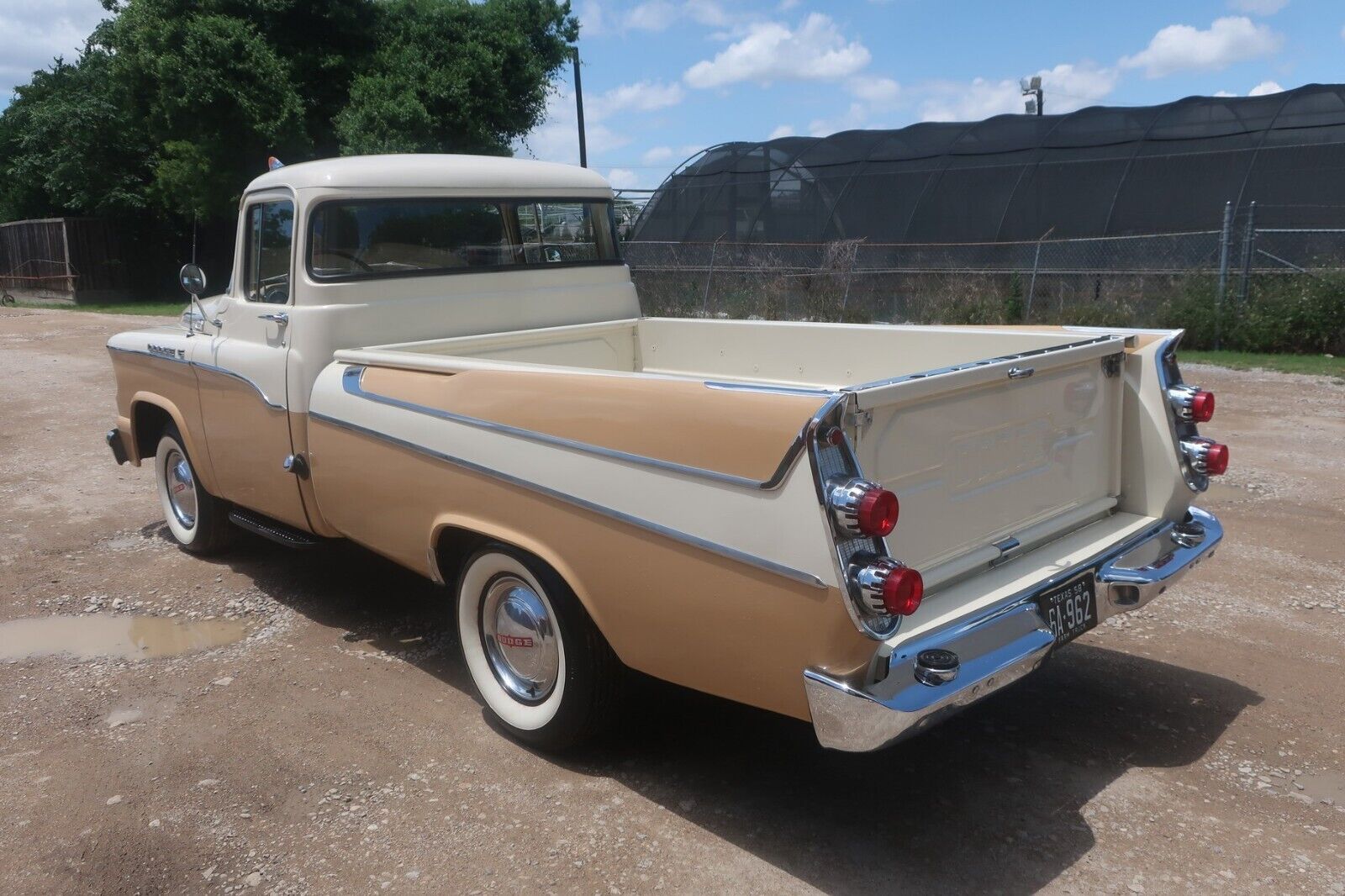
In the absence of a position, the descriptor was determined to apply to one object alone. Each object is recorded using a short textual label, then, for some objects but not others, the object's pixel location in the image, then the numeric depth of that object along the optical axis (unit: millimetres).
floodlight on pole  26702
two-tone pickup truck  2820
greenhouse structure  14938
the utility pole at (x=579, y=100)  24641
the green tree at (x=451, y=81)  20266
